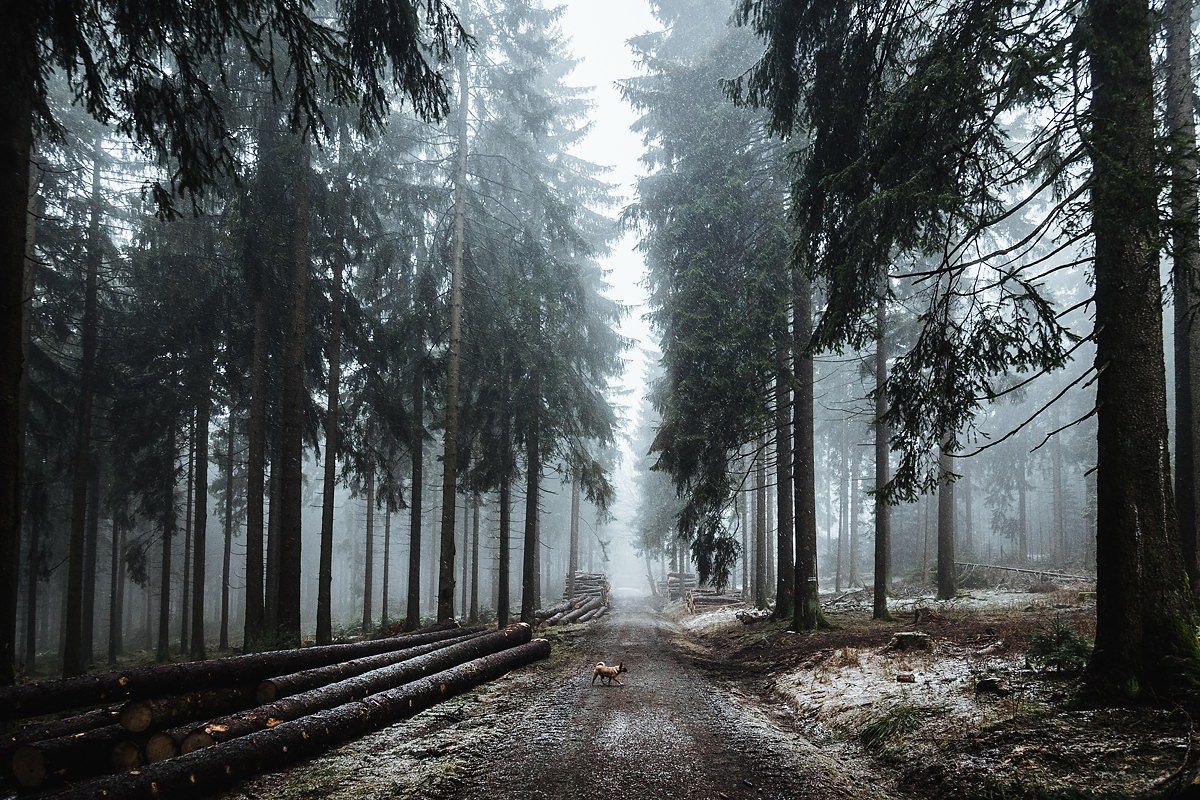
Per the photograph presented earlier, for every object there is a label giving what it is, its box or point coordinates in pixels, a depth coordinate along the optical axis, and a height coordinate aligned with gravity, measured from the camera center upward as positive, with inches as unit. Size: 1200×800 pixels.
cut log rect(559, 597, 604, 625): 790.2 -266.8
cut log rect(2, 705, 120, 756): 180.5 -98.3
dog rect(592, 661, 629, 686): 331.6 -135.9
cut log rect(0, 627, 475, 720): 214.8 -98.5
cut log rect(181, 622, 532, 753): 195.2 -112.6
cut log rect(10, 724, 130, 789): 173.2 -101.8
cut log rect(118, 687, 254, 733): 197.6 -103.6
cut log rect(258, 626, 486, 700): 245.6 -113.8
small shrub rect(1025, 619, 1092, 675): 220.8 -84.1
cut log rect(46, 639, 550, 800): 155.1 -107.1
